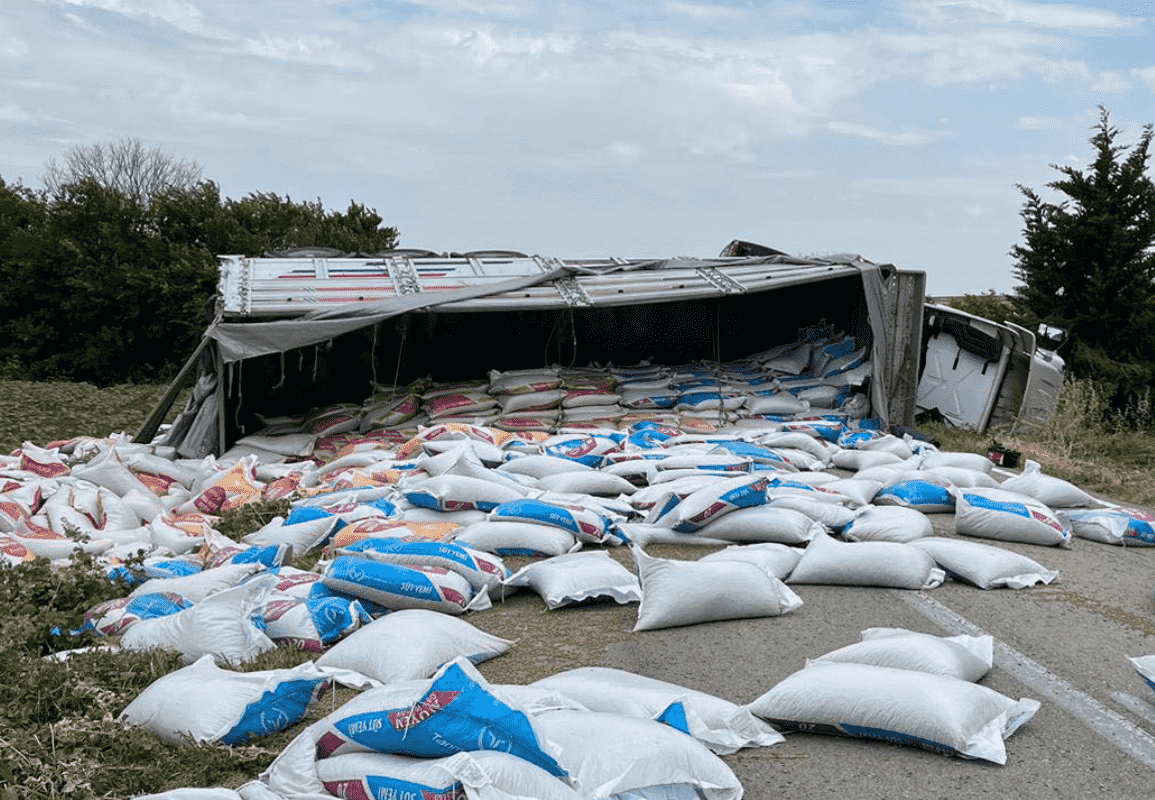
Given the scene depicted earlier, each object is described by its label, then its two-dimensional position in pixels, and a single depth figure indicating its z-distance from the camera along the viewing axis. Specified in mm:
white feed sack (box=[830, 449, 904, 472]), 8102
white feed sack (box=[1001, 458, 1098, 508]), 6828
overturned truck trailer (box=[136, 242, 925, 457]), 10164
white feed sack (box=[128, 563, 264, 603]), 4688
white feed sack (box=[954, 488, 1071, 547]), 5938
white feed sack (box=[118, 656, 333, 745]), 3191
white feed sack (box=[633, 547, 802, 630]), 4328
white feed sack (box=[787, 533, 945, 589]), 4941
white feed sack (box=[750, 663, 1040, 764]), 3094
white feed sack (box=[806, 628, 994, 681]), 3502
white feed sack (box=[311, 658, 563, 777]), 2547
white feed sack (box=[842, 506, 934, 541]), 5527
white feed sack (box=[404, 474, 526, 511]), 5938
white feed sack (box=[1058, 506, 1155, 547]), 6164
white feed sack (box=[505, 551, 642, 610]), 4645
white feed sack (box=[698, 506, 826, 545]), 5484
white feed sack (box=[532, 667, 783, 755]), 3012
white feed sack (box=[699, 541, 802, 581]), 4926
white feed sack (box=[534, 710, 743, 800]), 2579
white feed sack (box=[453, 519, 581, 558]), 5324
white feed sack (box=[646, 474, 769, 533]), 5559
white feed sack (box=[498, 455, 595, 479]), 7109
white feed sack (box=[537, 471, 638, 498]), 6602
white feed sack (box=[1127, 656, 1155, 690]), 3365
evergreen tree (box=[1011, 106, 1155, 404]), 18453
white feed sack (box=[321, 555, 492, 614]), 4398
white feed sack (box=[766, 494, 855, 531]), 5773
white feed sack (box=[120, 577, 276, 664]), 3969
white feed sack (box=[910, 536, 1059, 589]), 5031
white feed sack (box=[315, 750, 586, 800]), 2385
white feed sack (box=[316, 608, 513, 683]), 3602
